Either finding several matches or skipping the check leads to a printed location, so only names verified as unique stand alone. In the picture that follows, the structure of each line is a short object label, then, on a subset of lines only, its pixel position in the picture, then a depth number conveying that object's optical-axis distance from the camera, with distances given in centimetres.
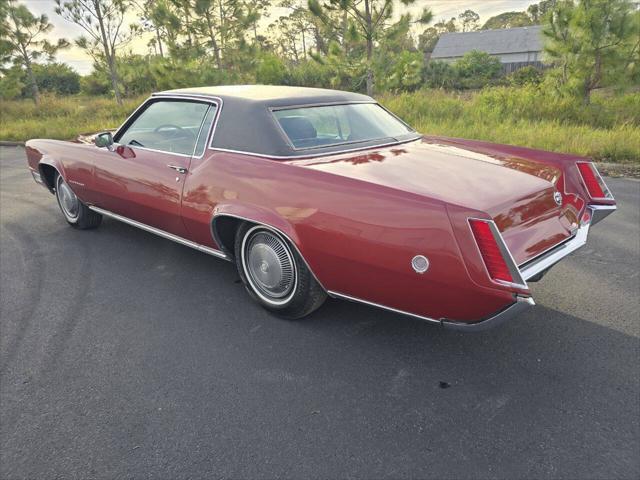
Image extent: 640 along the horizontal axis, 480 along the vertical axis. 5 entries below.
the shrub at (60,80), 3812
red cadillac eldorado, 209
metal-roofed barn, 5216
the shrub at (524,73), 2630
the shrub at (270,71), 2108
